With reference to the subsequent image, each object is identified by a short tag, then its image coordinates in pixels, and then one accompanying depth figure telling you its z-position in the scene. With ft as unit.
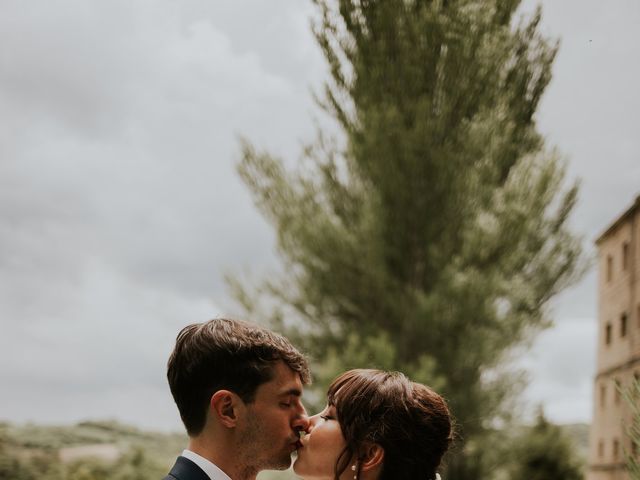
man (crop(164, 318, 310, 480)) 8.52
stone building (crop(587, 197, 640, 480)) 65.87
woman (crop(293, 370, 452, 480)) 9.64
